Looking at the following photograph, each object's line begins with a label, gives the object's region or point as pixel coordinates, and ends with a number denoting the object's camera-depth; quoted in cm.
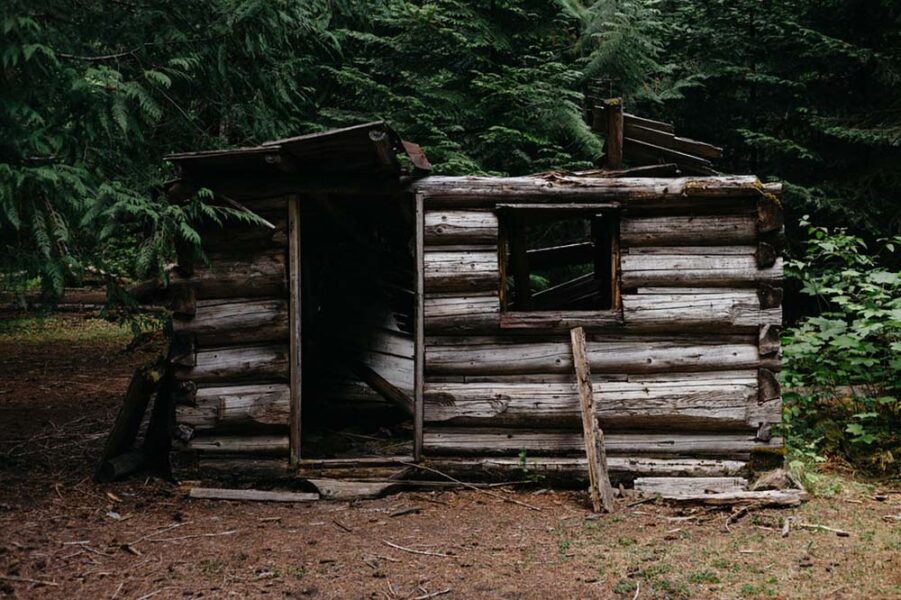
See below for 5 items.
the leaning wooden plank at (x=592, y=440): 688
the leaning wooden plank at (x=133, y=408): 770
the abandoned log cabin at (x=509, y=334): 744
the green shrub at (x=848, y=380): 840
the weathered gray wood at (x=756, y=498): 691
